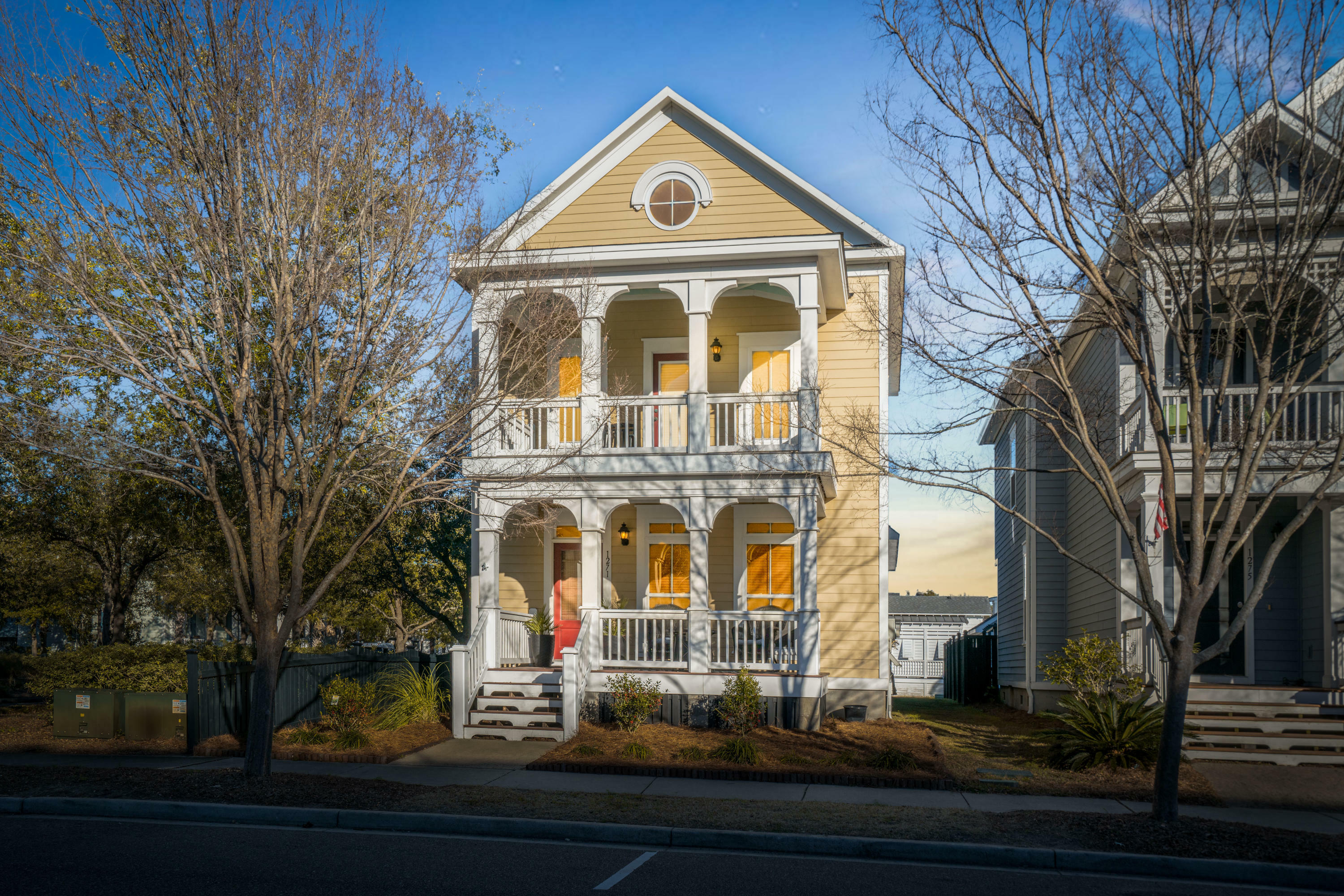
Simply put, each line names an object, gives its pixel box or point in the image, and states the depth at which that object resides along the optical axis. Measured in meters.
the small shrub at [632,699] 13.56
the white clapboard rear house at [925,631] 37.28
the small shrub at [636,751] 12.17
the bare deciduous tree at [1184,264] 8.56
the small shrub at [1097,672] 12.89
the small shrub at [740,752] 11.78
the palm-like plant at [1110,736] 11.41
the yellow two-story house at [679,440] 14.30
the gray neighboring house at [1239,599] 12.34
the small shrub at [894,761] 11.34
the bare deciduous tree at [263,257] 10.46
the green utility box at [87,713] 13.41
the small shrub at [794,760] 11.81
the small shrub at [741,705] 13.62
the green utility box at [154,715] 13.29
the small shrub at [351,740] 12.70
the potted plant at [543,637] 16.52
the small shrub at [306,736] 13.03
